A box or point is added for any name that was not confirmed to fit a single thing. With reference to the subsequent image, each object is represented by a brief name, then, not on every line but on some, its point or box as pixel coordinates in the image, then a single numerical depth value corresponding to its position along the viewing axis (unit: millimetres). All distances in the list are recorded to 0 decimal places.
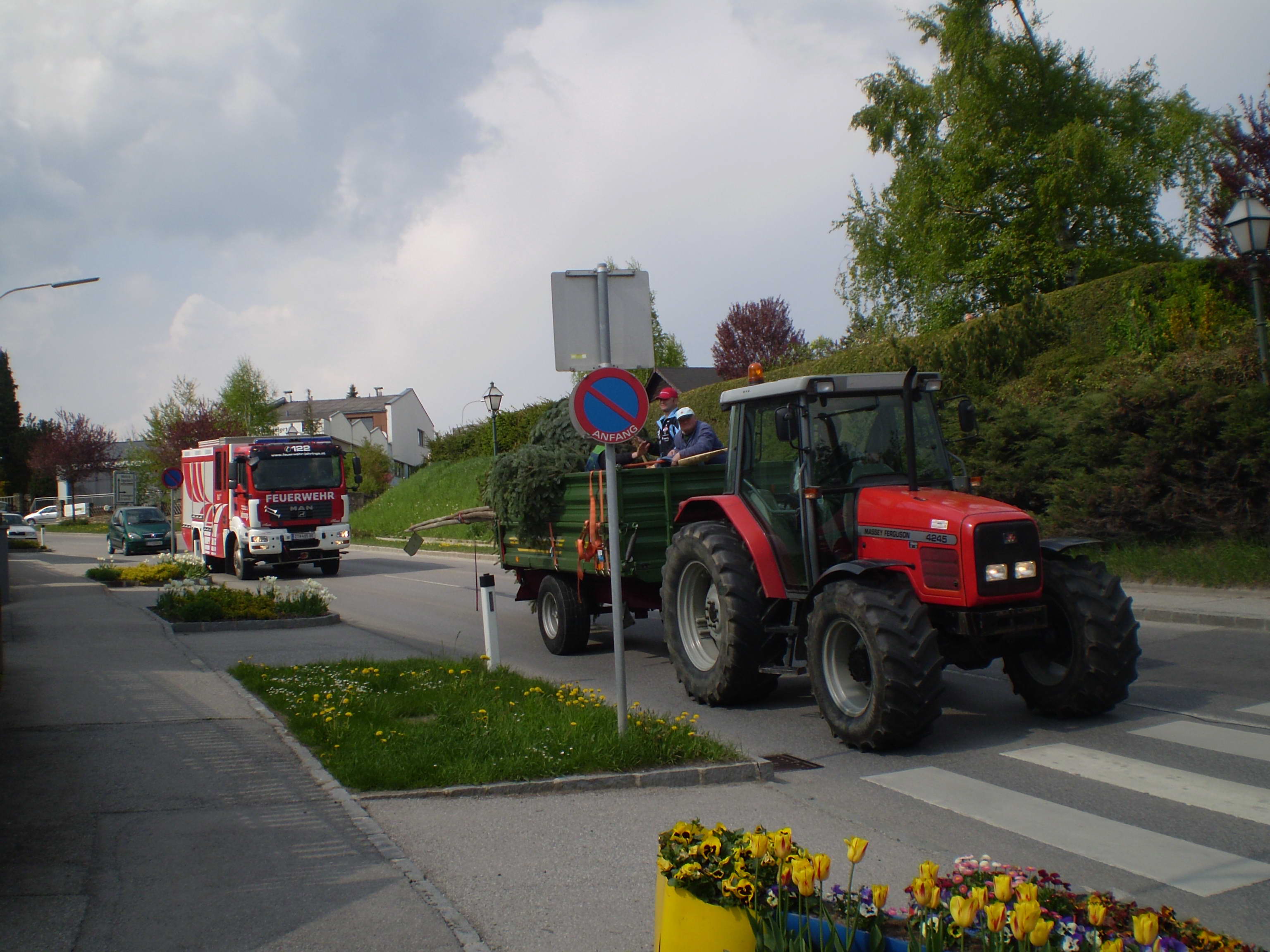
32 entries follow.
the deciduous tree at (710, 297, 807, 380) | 60406
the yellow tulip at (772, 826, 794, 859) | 2859
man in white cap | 10102
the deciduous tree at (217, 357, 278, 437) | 57812
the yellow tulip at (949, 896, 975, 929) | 2453
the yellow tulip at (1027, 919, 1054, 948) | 2357
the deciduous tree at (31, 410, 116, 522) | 75938
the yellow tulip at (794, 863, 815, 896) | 2705
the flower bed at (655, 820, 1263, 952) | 2465
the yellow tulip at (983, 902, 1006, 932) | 2475
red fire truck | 22500
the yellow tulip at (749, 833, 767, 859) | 2879
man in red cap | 10578
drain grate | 6277
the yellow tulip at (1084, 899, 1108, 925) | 2529
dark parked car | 37125
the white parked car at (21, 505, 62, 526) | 59125
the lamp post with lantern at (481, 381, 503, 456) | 30375
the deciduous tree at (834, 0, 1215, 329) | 30359
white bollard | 9102
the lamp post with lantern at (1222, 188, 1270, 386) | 12289
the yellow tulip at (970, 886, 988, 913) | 2553
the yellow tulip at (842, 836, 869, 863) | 2783
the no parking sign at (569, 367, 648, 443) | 6316
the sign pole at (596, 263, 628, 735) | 6371
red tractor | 6367
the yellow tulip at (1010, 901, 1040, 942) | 2385
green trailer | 9672
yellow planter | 2818
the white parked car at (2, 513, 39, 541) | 49062
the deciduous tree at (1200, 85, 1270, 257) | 18719
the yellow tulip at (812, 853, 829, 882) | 2746
